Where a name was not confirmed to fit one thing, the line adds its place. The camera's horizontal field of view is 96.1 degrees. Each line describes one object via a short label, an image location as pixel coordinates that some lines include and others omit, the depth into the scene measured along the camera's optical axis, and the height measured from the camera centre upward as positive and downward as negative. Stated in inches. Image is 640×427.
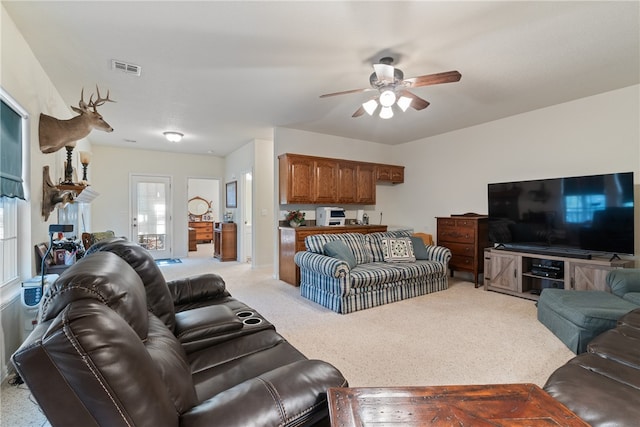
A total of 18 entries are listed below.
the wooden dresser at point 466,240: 177.9 -16.4
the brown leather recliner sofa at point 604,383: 47.9 -32.6
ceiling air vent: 109.7 +58.8
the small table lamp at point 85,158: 147.2 +30.8
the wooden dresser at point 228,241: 274.4 -23.9
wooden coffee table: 36.1 -26.0
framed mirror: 419.1 +15.3
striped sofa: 134.7 -30.4
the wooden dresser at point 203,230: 403.2 -19.3
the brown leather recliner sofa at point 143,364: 25.8 -17.8
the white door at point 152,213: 267.4 +3.7
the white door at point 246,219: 269.0 -2.7
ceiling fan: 96.7 +46.5
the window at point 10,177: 81.7 +12.0
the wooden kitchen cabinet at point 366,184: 220.2 +24.1
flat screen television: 129.0 +0.1
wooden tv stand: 130.7 -29.8
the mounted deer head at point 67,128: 106.9 +35.0
